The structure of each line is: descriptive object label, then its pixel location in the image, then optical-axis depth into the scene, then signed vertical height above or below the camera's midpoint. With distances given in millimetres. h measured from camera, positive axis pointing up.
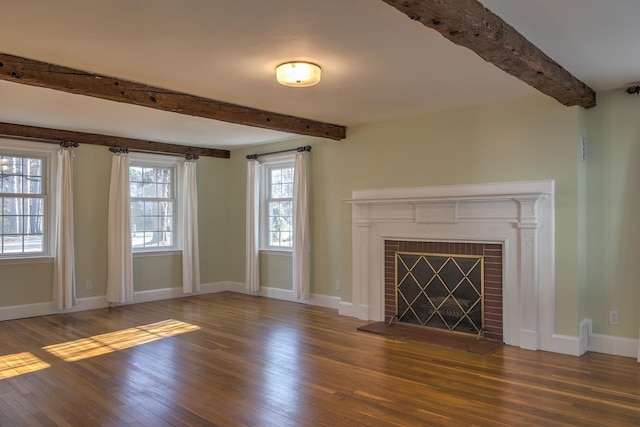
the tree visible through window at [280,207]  7129 +141
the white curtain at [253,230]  7211 -207
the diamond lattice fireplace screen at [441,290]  4797 -788
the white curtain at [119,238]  6449 -289
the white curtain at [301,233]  6426 -227
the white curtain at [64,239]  5957 -278
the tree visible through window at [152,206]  7039 +160
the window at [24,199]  5832 +226
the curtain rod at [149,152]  6516 +940
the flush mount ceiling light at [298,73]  3449 +1047
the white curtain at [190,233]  7266 -253
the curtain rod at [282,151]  6473 +928
